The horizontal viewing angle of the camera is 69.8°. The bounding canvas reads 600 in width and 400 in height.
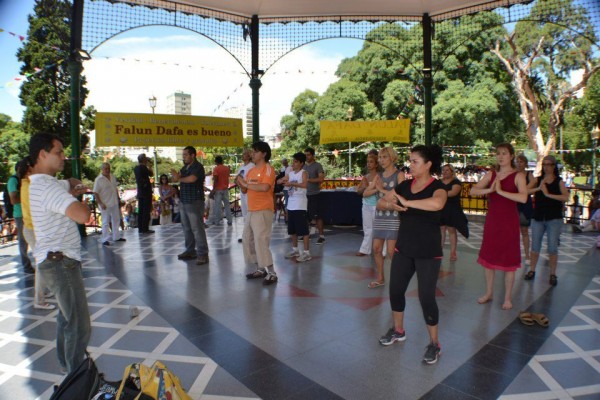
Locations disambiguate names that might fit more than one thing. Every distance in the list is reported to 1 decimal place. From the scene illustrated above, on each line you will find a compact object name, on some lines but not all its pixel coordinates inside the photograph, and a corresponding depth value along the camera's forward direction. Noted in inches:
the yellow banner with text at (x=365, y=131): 429.7
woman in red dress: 177.0
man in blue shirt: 260.7
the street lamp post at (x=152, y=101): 622.1
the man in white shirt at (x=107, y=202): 314.0
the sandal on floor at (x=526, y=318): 163.2
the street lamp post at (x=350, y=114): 825.7
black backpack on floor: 94.0
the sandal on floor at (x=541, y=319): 161.3
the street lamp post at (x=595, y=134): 688.4
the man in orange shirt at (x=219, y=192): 393.7
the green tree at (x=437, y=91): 866.1
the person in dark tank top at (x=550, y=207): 207.8
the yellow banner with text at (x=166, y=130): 342.6
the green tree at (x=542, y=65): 997.8
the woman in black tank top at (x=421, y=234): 129.8
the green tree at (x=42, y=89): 879.7
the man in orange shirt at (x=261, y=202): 208.5
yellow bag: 93.0
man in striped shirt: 103.9
